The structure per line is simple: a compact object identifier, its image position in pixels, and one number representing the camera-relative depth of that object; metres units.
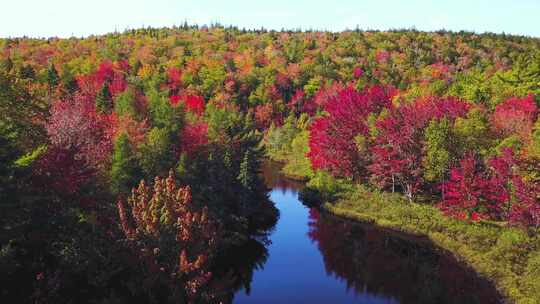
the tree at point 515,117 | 59.25
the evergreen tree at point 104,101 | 68.89
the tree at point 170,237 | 23.45
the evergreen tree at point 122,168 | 36.06
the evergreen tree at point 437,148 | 50.72
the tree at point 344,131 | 62.94
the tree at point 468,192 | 44.92
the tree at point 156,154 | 40.56
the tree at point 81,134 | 38.57
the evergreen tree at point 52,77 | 89.31
